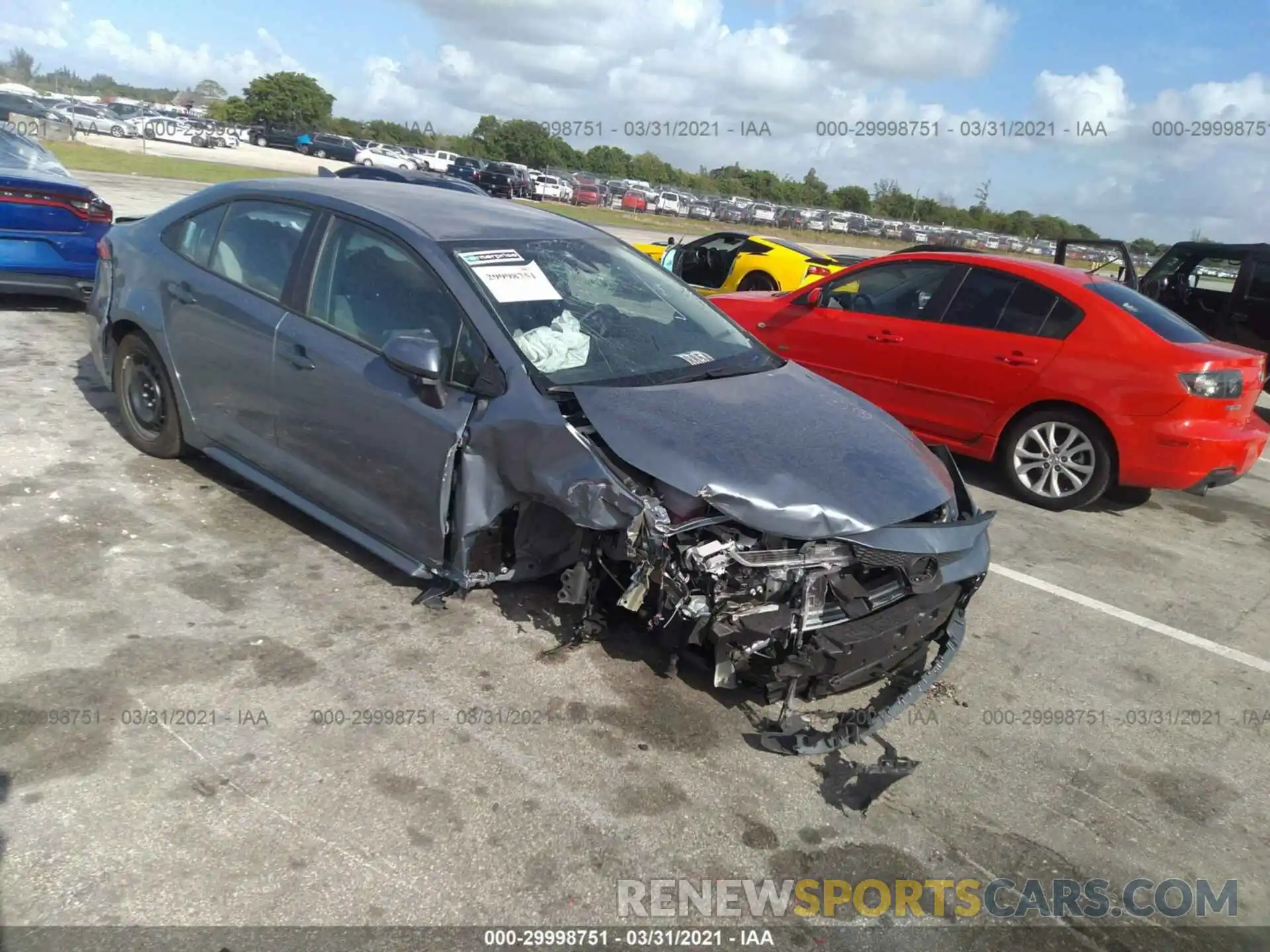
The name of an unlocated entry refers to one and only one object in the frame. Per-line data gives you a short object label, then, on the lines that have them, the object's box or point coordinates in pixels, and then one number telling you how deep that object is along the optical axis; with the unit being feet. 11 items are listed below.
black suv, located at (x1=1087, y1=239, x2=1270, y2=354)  34.40
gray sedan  10.85
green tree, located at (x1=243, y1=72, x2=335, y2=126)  252.83
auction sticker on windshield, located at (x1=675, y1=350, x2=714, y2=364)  14.03
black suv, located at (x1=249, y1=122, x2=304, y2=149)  183.42
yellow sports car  43.14
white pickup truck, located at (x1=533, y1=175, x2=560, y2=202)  137.80
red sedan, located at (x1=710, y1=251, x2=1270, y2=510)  19.92
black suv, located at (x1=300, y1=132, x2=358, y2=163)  163.94
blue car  24.17
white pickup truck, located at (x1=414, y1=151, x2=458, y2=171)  157.48
